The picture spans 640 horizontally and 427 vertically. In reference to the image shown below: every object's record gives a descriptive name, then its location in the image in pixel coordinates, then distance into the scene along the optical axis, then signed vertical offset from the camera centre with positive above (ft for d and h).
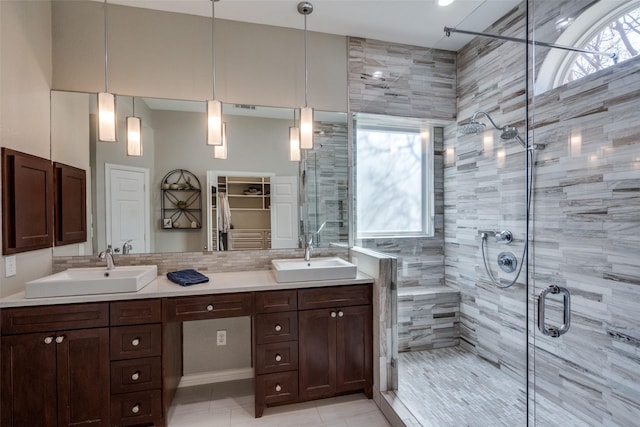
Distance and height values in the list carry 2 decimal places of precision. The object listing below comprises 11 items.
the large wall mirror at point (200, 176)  7.47 +0.93
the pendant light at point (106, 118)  6.66 +2.09
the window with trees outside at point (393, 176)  9.36 +1.05
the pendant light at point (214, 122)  7.22 +2.13
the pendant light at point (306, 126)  7.83 +2.20
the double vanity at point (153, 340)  5.68 -2.74
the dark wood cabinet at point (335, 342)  6.89 -3.13
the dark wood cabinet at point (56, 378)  5.59 -3.22
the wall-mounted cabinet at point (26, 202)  5.82 +0.18
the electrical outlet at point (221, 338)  8.16 -3.49
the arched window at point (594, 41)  5.65 +3.39
